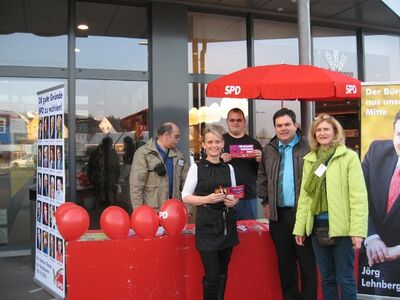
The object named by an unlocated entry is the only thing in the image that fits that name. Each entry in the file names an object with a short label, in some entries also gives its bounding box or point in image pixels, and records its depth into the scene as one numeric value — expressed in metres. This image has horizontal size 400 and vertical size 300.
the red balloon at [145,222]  3.60
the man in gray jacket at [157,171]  4.43
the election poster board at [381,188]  4.12
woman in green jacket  3.12
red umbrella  4.22
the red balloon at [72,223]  3.48
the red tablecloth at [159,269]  3.48
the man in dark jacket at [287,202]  3.57
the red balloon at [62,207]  3.64
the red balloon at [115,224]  3.57
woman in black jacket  3.35
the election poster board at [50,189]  4.58
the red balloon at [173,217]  3.66
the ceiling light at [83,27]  6.76
